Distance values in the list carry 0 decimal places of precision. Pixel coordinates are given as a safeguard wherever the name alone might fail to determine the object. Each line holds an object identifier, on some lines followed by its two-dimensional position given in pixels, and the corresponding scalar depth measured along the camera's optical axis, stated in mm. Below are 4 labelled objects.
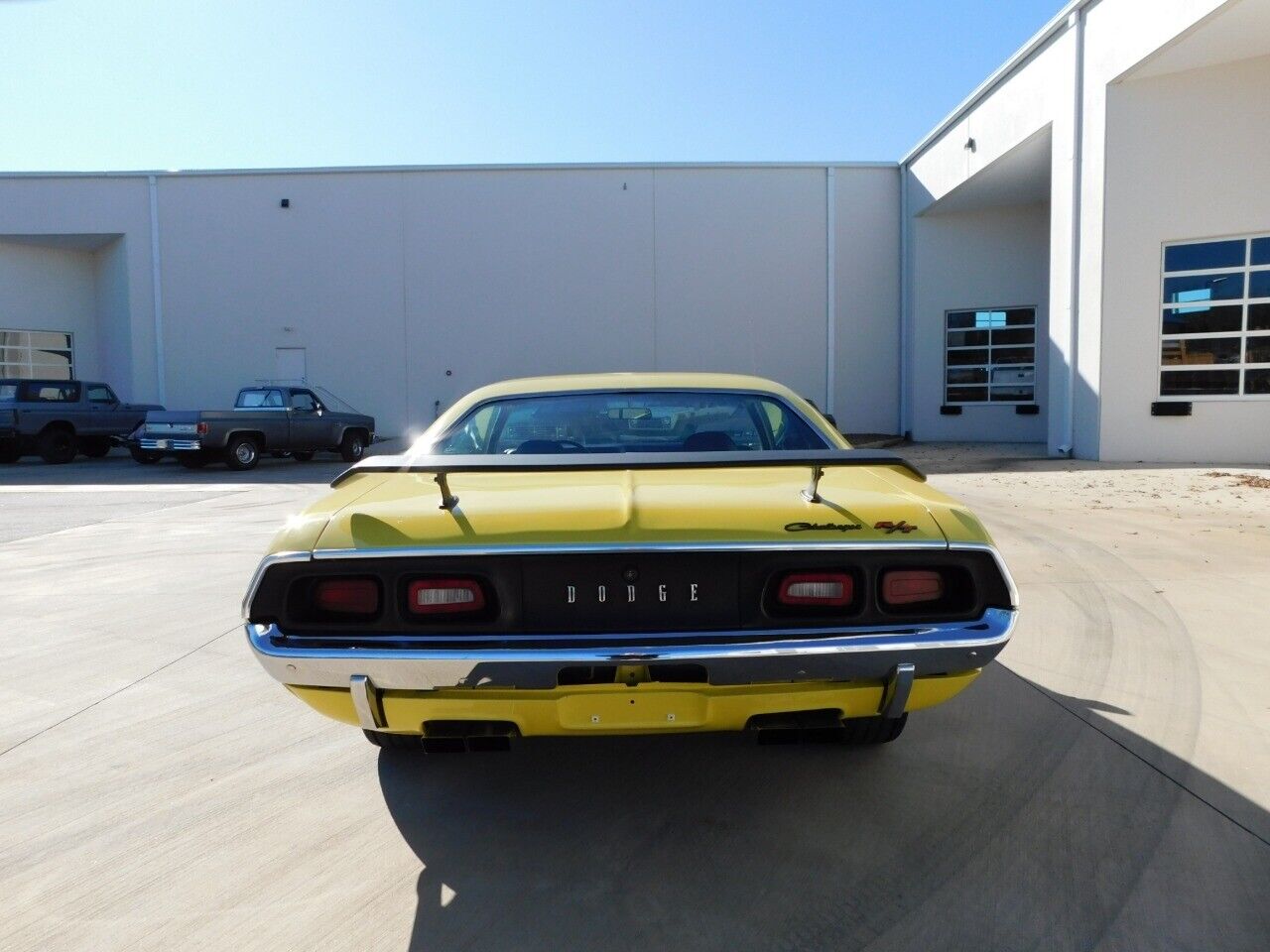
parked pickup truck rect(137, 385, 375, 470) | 13312
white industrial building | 16922
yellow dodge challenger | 1951
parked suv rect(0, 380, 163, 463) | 14617
